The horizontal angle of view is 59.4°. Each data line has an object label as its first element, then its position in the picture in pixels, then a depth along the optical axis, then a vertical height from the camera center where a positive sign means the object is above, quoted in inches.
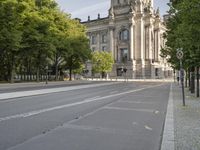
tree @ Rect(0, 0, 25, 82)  854.3 +253.5
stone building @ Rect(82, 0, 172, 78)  2420.7 +531.5
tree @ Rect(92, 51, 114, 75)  2094.9 +135.5
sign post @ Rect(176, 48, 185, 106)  357.9 +40.3
